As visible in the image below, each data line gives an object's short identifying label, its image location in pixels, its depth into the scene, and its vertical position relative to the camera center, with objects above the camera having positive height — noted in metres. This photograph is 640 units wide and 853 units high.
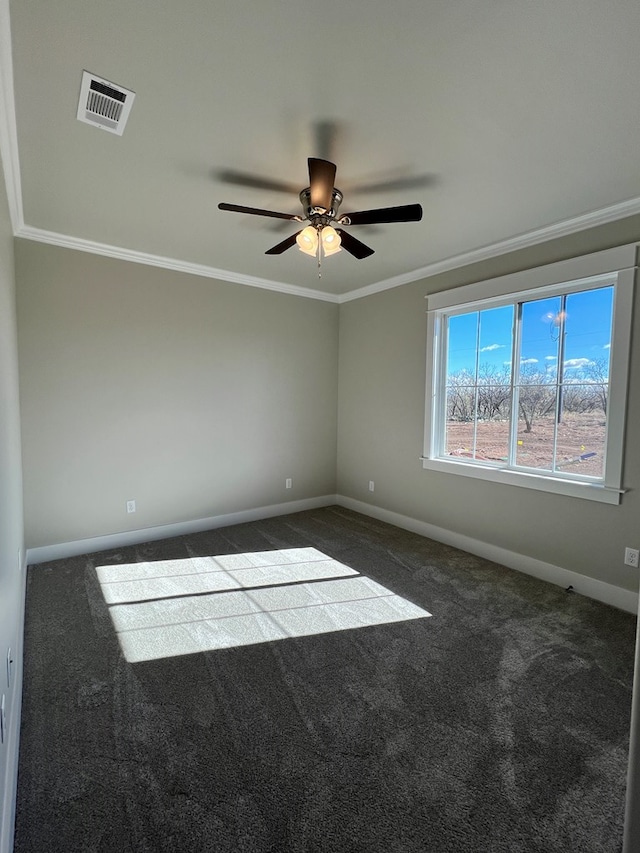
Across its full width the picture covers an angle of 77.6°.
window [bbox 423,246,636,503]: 2.75 +0.22
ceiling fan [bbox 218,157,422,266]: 2.03 +1.02
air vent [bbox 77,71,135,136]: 1.68 +1.31
